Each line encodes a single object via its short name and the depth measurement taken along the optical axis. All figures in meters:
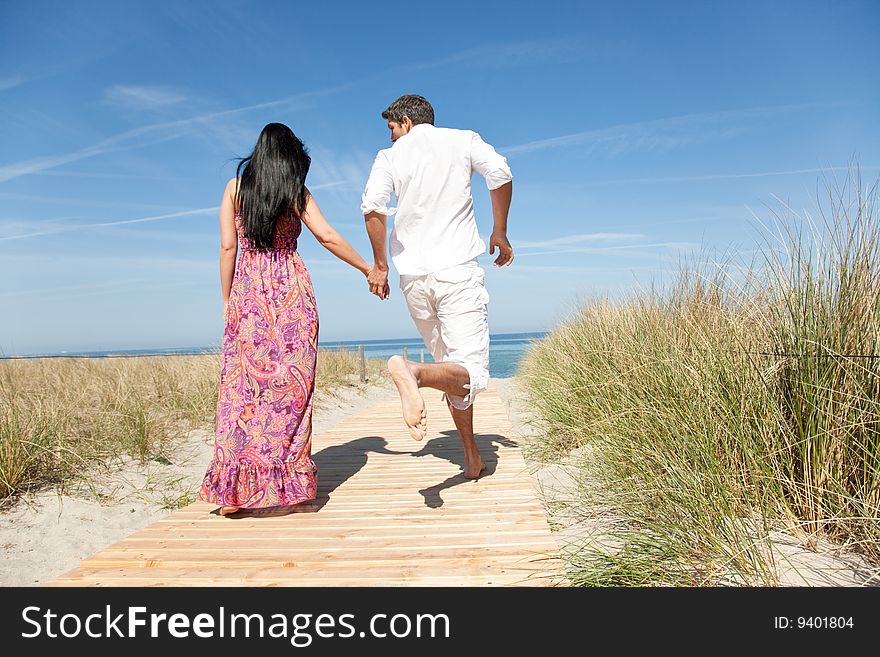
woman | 3.06
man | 3.06
